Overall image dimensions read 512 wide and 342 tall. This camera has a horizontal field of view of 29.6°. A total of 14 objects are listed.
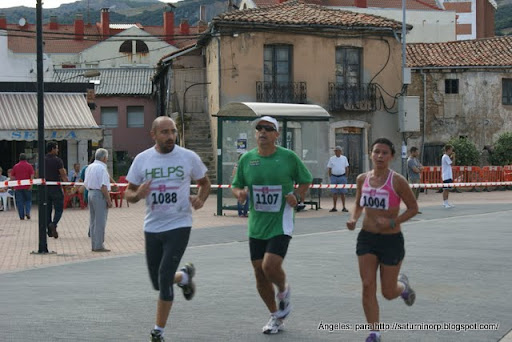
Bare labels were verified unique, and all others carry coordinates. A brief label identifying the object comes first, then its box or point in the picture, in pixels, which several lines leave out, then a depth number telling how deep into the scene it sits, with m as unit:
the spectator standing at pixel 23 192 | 24.07
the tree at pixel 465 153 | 39.78
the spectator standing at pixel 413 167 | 25.63
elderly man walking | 15.55
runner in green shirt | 8.05
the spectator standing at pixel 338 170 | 24.84
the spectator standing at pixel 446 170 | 25.88
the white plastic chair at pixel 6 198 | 28.38
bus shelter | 24.23
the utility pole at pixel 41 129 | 15.15
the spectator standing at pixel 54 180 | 18.50
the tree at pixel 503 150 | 41.12
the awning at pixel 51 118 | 29.78
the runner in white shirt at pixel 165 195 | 7.68
